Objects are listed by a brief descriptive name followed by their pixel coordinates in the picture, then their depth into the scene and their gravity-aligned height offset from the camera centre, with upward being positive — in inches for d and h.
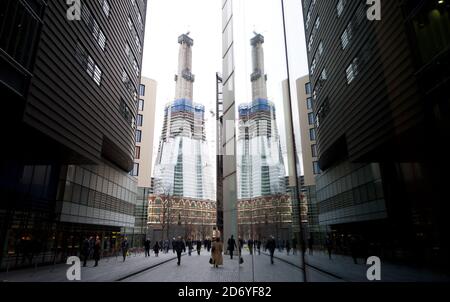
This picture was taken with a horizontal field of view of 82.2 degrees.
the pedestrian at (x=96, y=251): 471.2 -48.7
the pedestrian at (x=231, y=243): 579.5 -41.9
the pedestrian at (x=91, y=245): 583.5 -42.9
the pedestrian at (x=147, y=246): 908.7 -70.4
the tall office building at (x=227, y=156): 478.3 +151.0
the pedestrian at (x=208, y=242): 1263.3 -84.7
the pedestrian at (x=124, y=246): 748.9 -58.9
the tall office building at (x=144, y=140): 1412.4 +453.7
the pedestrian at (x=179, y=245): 600.9 -46.1
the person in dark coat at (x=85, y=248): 515.5 -44.3
